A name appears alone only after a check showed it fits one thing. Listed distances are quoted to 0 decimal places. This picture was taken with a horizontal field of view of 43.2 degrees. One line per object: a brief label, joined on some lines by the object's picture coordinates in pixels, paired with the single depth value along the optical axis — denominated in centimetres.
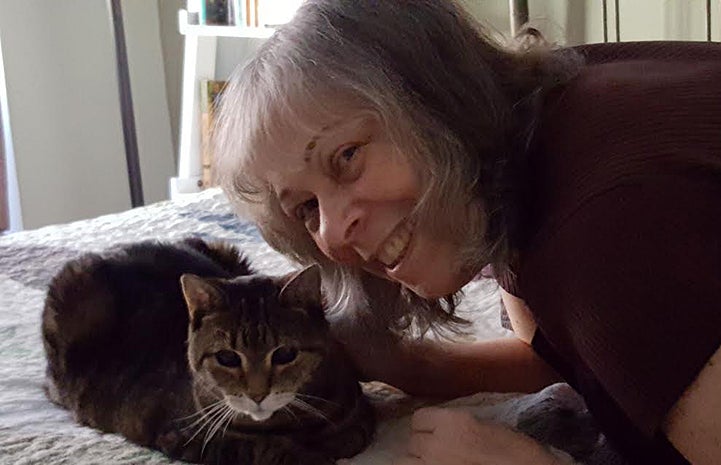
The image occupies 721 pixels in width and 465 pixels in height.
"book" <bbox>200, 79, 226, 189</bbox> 315
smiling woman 70
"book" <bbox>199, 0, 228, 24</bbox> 315
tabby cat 100
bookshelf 318
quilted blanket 98
